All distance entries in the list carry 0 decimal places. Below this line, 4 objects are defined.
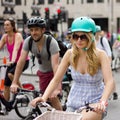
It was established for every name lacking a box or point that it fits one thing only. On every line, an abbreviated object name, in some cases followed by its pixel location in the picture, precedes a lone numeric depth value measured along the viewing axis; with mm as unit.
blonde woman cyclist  5770
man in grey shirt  8297
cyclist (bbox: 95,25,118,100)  14121
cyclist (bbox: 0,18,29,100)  11600
